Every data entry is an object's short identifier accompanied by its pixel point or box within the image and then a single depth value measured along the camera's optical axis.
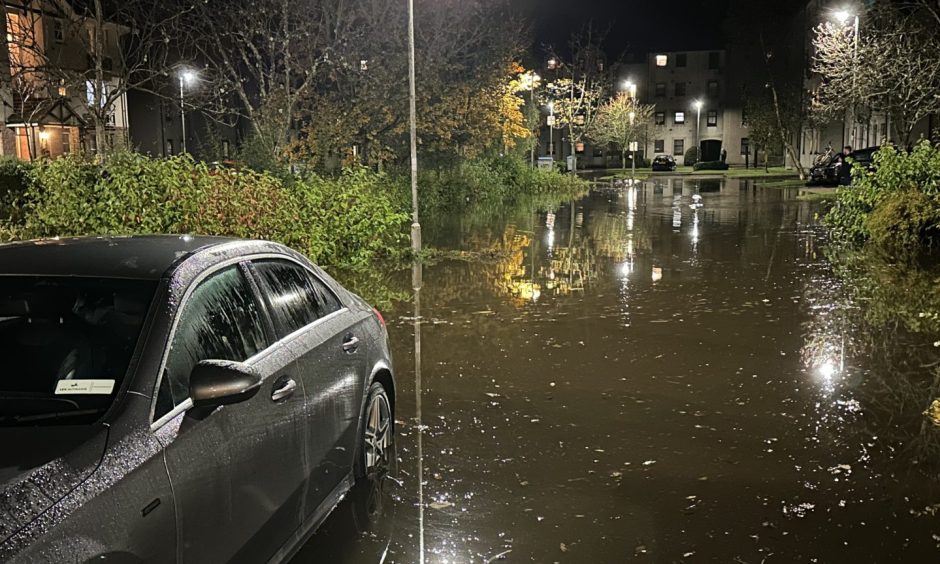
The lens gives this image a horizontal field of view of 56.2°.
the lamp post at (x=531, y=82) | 43.25
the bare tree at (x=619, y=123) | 66.19
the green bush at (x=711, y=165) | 77.38
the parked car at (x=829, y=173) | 40.59
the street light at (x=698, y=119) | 81.26
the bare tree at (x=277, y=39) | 25.44
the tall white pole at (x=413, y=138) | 17.00
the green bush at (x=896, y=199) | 15.98
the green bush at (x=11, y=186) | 14.70
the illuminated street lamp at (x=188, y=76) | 30.92
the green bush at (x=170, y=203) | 13.06
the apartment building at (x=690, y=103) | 91.00
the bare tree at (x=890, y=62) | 24.11
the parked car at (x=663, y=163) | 75.25
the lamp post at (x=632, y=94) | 64.69
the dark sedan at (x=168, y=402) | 2.74
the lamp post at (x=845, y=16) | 26.62
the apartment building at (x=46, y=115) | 33.66
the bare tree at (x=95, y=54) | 19.25
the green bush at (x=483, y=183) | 32.66
